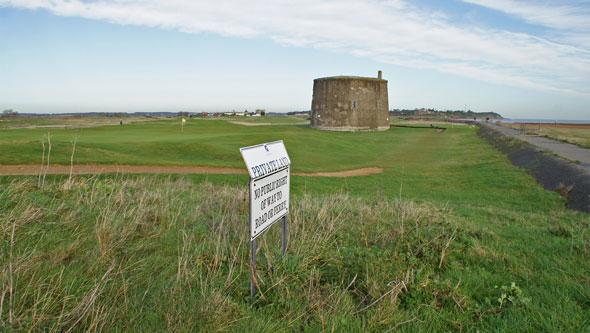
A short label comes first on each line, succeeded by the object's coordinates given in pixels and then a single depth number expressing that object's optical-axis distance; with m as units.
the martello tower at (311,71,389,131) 45.53
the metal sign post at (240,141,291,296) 2.95
